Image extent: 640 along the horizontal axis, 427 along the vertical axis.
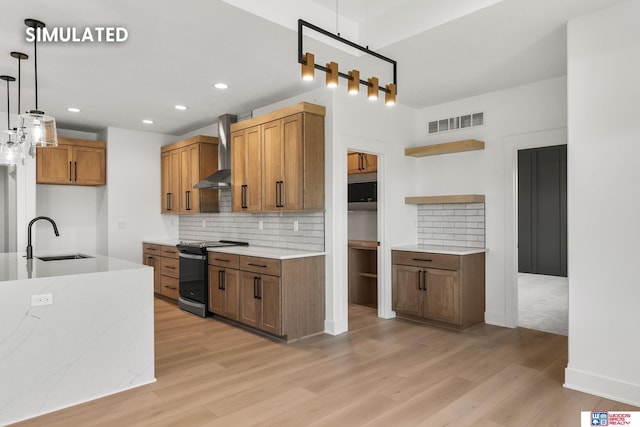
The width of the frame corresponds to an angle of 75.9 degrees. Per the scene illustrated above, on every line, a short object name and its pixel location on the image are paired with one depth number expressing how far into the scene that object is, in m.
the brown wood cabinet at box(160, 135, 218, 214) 6.00
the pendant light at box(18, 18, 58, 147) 3.20
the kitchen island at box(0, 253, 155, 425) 2.54
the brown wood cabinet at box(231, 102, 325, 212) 4.23
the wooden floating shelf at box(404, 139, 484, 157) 4.65
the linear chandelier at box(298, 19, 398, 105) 2.48
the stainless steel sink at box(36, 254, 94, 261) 3.80
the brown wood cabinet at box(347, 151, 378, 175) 5.48
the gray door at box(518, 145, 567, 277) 8.48
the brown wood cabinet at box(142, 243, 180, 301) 5.84
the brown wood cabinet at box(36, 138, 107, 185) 5.83
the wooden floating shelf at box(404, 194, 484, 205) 4.68
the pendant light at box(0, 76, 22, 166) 3.60
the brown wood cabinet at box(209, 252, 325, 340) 4.02
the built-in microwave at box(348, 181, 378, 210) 5.40
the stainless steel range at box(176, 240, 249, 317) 5.03
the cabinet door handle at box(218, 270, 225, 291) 4.76
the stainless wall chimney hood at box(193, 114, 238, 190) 5.41
